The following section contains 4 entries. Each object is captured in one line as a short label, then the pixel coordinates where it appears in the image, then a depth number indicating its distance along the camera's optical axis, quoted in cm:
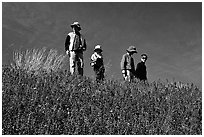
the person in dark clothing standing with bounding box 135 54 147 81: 1401
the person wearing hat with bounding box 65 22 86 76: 1151
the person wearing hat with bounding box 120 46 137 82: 1316
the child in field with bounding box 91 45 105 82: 1245
